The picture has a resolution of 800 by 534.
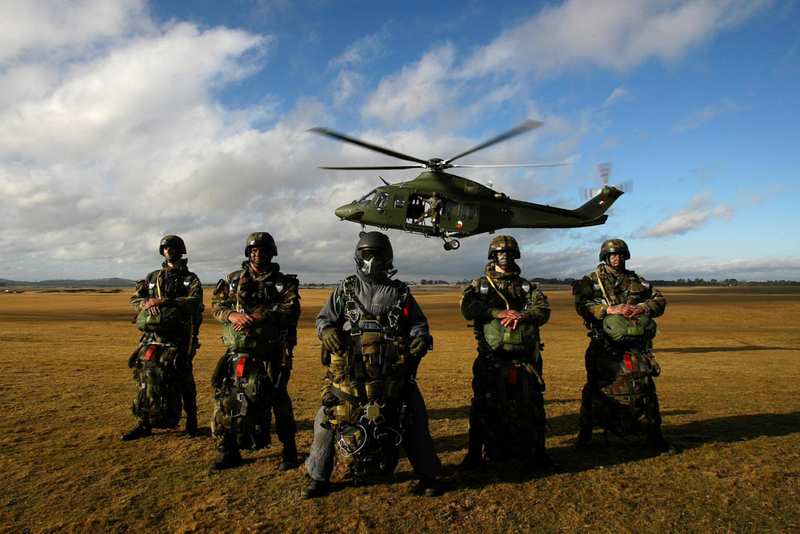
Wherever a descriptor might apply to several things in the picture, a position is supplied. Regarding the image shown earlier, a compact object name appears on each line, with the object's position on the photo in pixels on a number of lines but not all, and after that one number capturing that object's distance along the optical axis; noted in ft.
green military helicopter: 59.26
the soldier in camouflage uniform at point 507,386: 16.72
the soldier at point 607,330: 18.39
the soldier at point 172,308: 19.96
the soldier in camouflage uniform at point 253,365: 16.83
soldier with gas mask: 14.26
